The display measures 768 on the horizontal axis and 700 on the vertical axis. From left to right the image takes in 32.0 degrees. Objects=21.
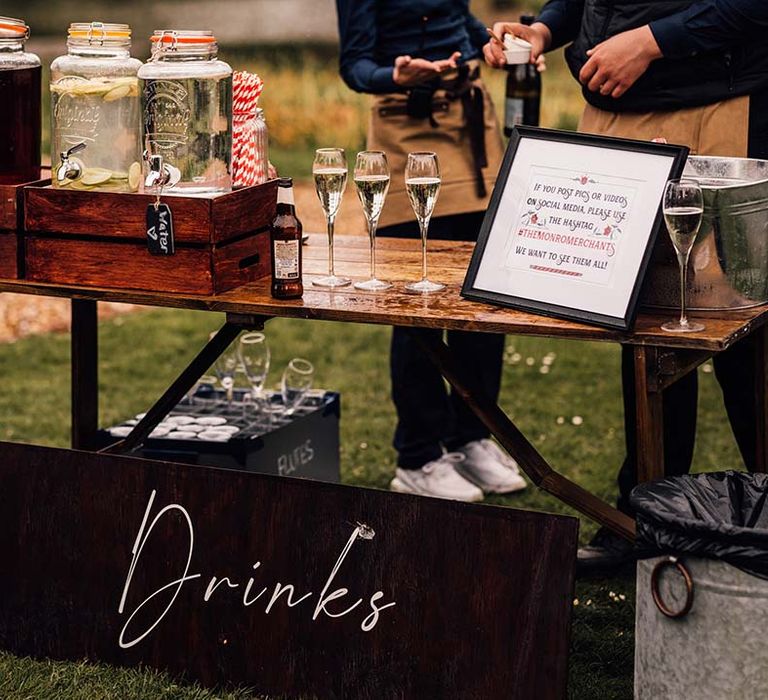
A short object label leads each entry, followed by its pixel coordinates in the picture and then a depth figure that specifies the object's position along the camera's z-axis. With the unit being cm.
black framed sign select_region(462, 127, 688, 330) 276
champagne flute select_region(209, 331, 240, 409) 433
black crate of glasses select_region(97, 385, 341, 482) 393
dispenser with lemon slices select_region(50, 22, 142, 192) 311
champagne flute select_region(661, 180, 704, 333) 266
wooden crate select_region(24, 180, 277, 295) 301
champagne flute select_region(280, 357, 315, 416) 429
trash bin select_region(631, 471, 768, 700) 246
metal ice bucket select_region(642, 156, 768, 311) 280
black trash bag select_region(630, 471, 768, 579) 245
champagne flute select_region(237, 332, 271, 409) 421
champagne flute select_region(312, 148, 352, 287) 303
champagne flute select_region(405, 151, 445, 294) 302
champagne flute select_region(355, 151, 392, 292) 302
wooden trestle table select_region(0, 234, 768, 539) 272
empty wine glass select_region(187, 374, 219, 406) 442
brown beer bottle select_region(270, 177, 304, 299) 294
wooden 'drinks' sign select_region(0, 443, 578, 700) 277
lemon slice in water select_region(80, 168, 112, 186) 314
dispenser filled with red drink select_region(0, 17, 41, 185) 321
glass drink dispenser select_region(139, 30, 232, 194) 303
